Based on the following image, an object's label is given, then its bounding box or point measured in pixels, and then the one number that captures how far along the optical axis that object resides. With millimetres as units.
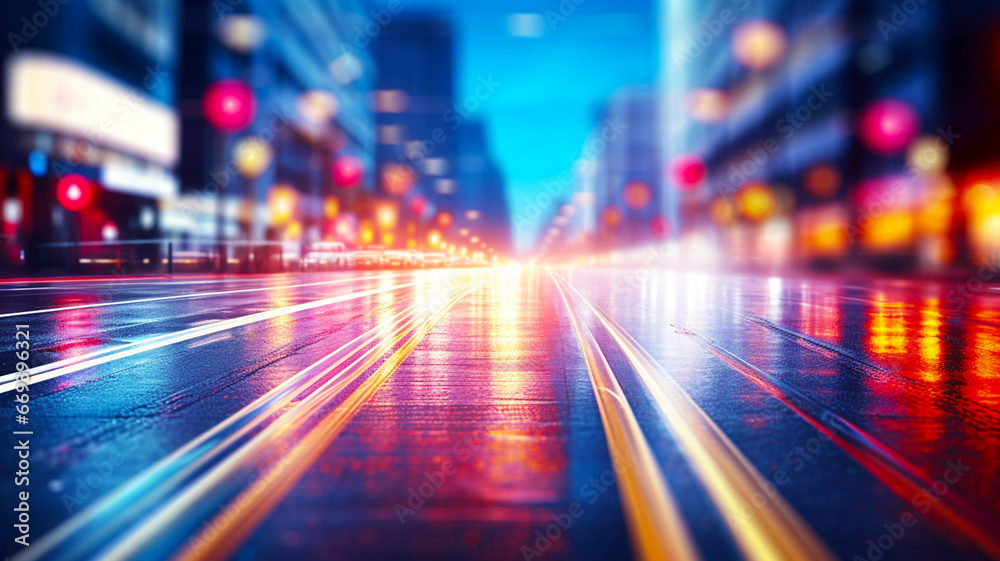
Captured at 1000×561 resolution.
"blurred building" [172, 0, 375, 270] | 48656
